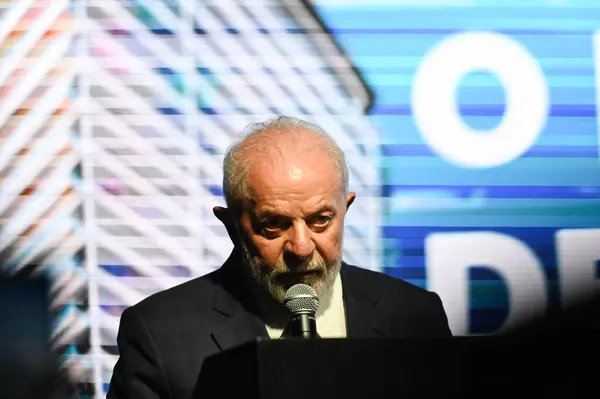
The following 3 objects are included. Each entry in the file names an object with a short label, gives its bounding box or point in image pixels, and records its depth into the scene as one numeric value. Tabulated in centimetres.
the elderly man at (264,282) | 564
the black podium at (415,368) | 425
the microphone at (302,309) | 463
